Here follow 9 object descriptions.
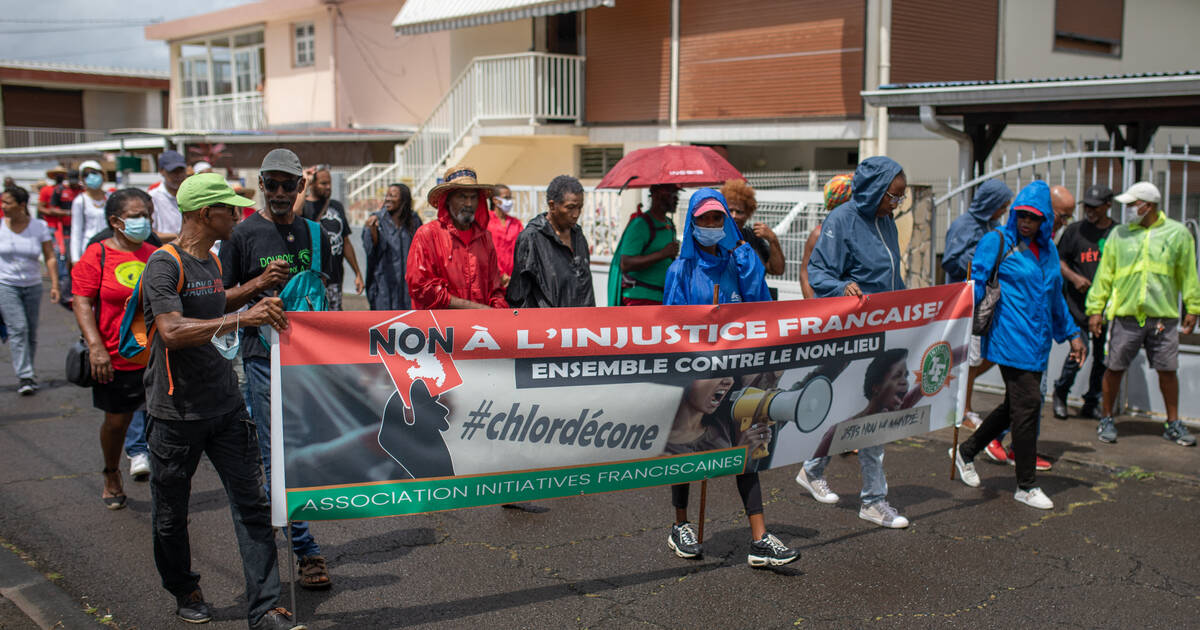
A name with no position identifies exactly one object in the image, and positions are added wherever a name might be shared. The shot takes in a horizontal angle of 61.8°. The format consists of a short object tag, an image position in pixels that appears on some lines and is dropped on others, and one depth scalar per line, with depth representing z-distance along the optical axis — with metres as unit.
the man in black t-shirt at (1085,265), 8.12
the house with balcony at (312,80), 23.00
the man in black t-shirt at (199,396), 3.94
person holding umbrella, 6.74
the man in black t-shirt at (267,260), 4.66
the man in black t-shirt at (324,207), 7.29
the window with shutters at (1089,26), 17.66
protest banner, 4.09
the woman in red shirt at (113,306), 5.72
